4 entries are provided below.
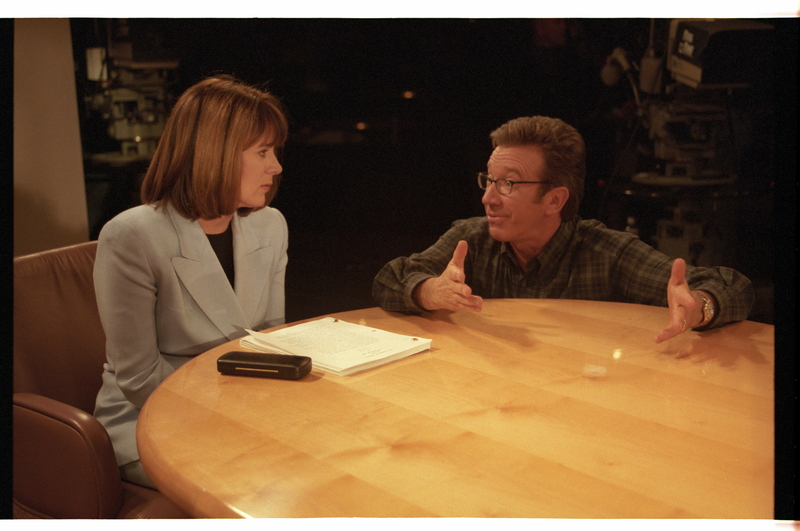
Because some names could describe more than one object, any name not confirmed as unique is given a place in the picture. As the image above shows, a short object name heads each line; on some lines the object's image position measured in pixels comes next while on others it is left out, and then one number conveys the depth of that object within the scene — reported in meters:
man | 1.53
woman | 1.36
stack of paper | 1.18
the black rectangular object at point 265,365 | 1.12
